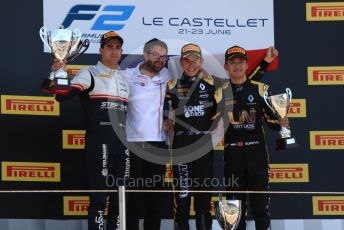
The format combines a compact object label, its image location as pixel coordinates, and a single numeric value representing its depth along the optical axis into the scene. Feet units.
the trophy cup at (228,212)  30.92
